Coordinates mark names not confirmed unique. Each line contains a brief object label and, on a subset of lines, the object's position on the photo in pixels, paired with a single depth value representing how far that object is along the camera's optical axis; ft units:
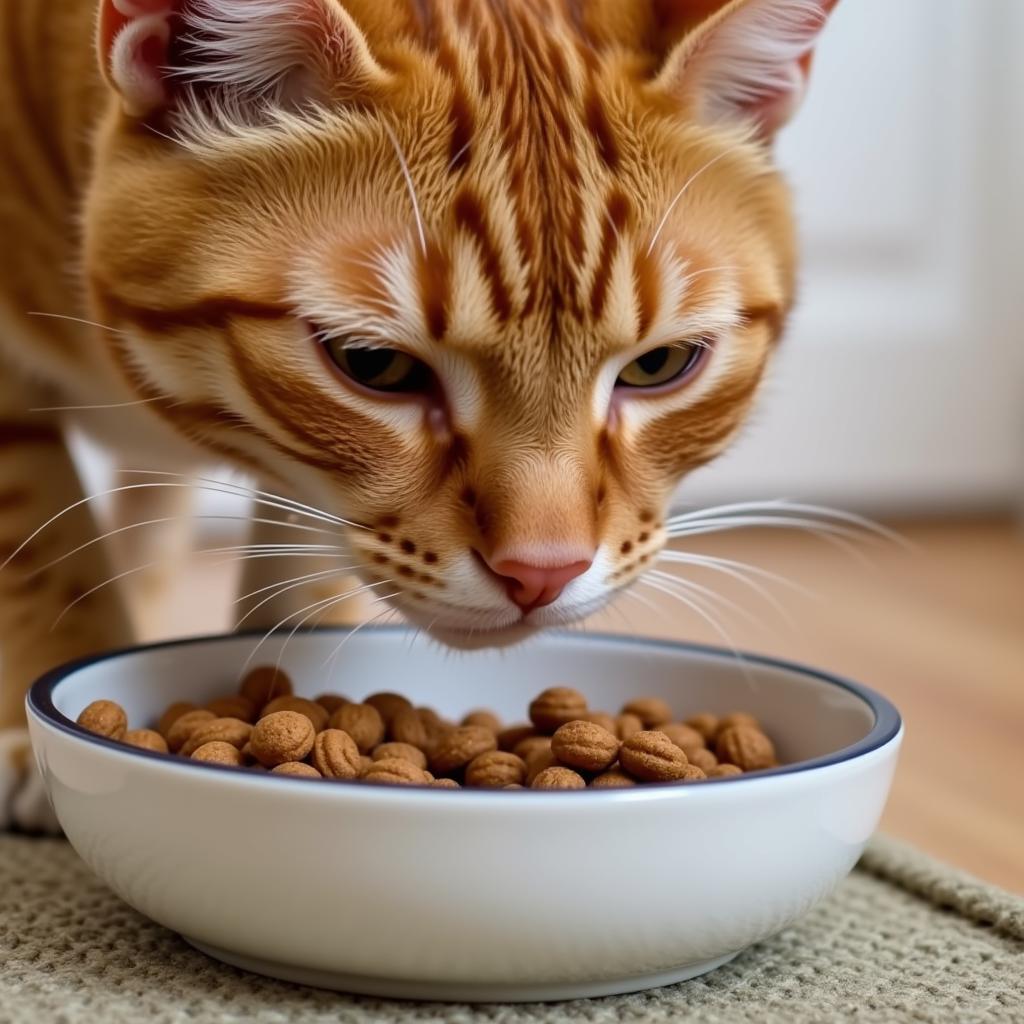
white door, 2.74
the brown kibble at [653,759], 0.94
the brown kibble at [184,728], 1.02
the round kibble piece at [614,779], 0.95
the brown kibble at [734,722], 1.06
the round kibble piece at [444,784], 0.88
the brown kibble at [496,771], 0.98
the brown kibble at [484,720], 1.10
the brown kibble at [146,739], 0.99
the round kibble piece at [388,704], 1.07
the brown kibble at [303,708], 1.02
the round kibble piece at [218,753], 0.95
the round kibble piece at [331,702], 1.07
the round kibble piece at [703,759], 1.01
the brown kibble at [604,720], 1.04
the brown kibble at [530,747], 1.02
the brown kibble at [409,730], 1.05
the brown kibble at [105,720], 0.99
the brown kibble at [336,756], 0.97
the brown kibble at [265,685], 1.09
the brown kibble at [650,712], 1.10
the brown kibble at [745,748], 1.04
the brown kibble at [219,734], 0.99
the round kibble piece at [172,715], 1.05
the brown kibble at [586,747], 0.96
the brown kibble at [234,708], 1.06
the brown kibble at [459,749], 1.02
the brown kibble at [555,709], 1.06
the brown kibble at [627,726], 1.05
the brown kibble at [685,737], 1.02
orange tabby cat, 0.97
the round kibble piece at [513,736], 1.06
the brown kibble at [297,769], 0.93
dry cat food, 0.95
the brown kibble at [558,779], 0.94
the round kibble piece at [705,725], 1.07
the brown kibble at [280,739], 0.96
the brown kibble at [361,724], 1.03
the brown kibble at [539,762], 0.99
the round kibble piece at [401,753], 1.01
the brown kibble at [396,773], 0.94
